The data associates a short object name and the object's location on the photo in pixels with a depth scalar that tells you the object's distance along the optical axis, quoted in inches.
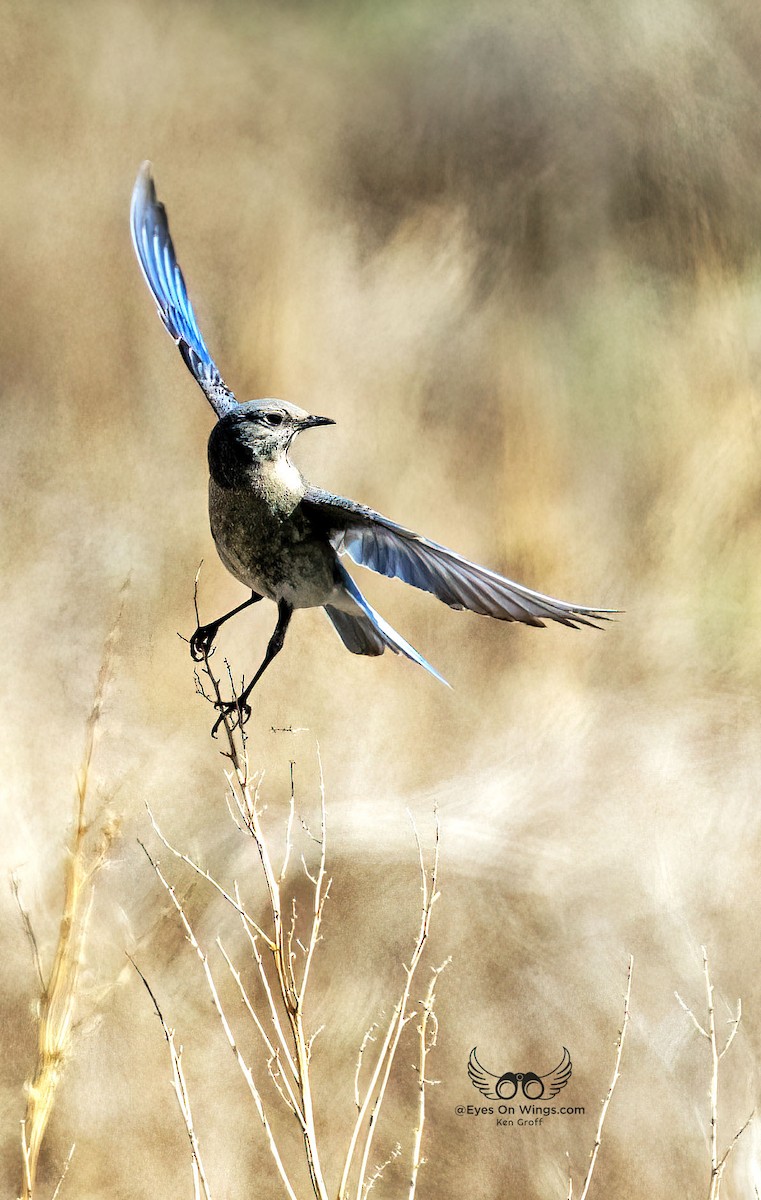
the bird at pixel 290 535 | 260.5
